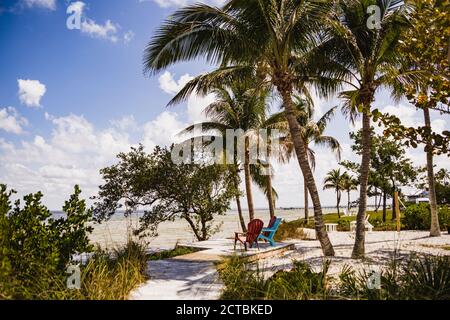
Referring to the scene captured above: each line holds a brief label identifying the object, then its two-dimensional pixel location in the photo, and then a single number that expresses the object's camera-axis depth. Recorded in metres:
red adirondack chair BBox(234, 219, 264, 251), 9.95
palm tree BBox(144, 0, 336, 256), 8.90
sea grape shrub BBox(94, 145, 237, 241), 13.95
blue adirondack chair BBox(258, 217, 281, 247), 10.90
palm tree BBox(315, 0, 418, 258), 9.27
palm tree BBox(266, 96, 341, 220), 22.65
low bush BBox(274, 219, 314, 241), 15.12
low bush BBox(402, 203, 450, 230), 19.05
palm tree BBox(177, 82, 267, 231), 17.42
